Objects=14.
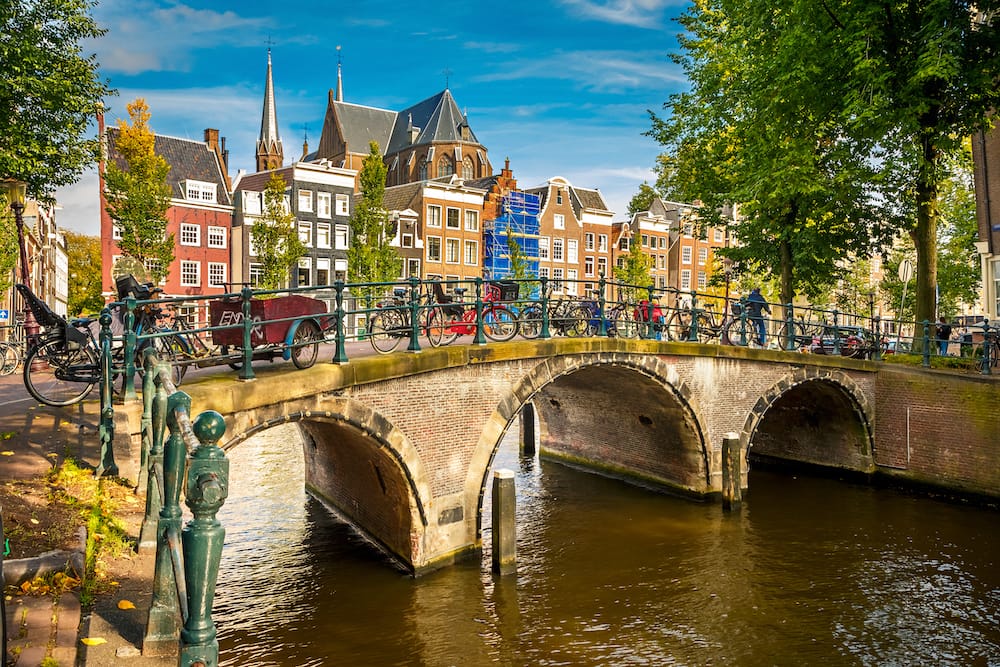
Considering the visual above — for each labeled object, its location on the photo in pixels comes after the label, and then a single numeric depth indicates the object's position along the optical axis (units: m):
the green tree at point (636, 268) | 45.78
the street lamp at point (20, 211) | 12.16
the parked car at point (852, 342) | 19.14
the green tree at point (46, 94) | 15.77
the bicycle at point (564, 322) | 15.67
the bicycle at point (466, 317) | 12.86
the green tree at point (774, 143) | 19.48
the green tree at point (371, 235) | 34.94
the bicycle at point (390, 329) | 11.65
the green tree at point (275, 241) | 33.47
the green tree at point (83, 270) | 54.34
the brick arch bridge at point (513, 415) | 10.60
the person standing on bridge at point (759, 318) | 16.63
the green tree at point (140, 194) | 29.81
